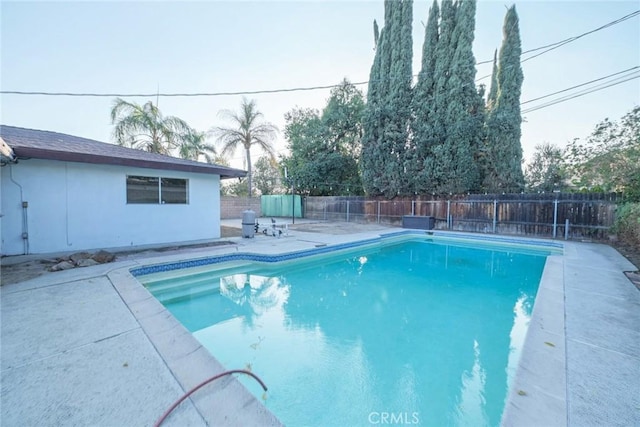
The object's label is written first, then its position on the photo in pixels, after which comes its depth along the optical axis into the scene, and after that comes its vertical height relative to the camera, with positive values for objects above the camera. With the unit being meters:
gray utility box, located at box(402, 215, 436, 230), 12.48 -0.83
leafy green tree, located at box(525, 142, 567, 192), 14.87 +2.10
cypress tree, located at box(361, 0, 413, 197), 14.18 +5.20
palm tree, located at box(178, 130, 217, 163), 14.94 +3.09
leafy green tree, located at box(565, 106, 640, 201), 8.01 +1.65
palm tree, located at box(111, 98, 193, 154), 13.20 +3.76
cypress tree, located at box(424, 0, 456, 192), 12.73 +5.29
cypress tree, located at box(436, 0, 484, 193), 12.10 +4.07
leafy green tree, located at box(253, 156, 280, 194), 24.56 +2.32
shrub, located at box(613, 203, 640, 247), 7.02 -0.46
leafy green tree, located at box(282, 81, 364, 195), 17.69 +3.84
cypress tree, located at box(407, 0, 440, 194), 13.09 +4.44
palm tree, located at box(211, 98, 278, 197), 18.50 +4.94
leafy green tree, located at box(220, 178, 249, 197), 24.31 +1.26
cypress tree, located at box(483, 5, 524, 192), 11.98 +3.34
